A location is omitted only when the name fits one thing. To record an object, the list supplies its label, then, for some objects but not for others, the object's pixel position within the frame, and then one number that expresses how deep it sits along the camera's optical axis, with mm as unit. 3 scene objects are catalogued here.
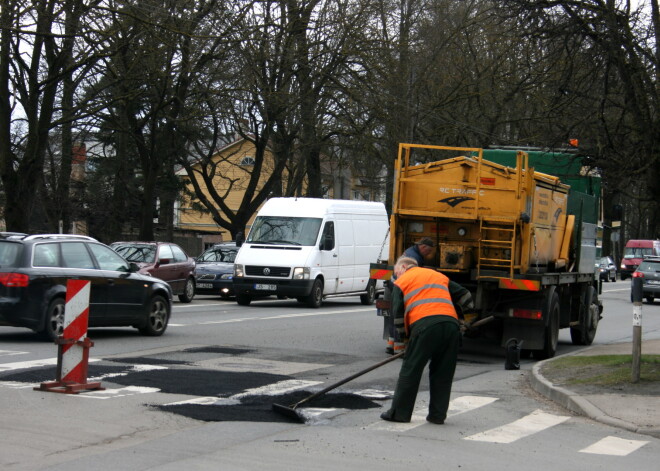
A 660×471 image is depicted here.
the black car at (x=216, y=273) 28594
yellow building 48250
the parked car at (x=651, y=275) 36031
